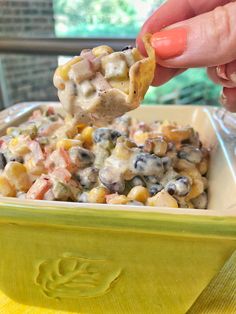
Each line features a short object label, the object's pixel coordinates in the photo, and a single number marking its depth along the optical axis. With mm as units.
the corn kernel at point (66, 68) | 107
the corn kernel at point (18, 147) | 120
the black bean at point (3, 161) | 119
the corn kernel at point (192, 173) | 120
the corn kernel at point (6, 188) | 105
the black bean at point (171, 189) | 106
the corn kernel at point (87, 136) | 125
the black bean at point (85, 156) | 113
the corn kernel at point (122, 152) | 111
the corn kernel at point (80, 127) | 131
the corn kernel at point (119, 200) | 98
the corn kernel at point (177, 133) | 133
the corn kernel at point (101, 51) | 109
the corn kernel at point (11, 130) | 138
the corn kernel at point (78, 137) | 124
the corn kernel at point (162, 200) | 97
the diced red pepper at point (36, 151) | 115
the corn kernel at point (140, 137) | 129
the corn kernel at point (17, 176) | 106
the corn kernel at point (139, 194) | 102
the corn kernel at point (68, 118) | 131
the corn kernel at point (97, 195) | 102
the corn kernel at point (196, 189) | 114
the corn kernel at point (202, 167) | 128
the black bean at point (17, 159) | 119
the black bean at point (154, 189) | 107
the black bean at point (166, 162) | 114
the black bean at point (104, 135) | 120
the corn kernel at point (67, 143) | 117
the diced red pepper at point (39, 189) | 101
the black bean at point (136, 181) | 110
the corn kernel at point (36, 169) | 112
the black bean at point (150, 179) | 110
